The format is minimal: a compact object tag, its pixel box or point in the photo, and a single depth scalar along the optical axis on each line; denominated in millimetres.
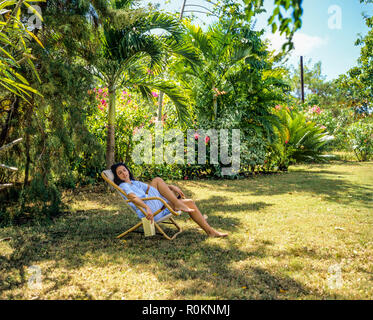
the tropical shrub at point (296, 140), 11746
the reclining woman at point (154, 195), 4141
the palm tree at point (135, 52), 6484
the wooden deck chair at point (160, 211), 4074
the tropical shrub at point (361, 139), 14383
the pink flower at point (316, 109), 16438
